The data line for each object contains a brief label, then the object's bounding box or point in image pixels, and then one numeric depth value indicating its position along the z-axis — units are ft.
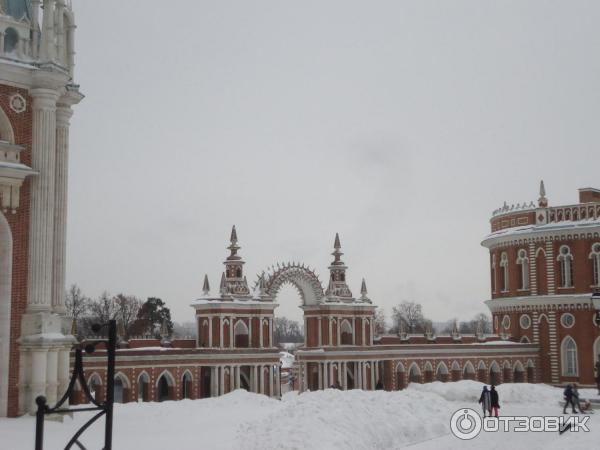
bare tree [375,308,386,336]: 426.14
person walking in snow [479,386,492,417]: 90.32
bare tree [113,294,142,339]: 278.46
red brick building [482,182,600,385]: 153.89
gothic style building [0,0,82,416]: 68.49
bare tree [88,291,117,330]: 282.15
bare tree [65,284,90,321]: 269.03
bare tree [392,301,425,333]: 434.30
